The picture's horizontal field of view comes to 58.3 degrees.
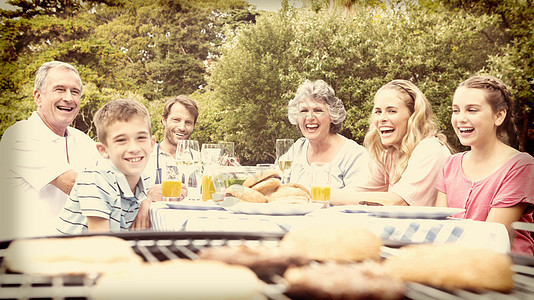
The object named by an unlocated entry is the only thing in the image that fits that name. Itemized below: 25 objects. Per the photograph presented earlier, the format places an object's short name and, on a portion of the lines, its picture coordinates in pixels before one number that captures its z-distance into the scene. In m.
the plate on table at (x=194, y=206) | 2.32
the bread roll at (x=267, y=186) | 2.46
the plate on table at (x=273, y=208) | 2.03
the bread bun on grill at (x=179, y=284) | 0.60
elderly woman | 3.95
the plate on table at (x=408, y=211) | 1.96
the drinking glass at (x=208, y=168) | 2.80
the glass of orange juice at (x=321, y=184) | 2.44
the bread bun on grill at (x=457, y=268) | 0.77
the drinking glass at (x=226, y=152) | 3.30
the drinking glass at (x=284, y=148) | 3.83
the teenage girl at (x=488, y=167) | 2.75
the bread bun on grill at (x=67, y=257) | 0.78
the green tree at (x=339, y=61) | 14.02
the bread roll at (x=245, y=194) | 2.28
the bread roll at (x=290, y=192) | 2.27
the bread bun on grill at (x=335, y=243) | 0.97
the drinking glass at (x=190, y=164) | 2.96
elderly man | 3.37
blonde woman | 3.02
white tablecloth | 1.81
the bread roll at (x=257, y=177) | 2.48
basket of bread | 2.04
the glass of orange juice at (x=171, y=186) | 2.80
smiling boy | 2.40
